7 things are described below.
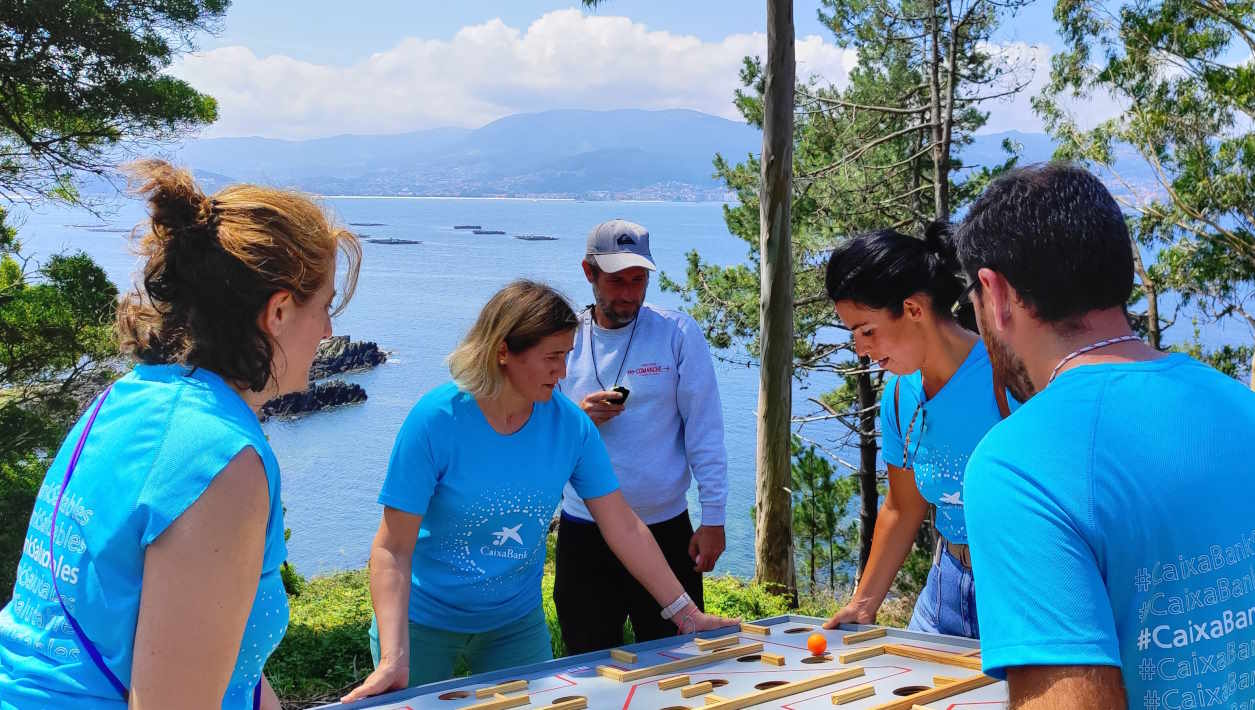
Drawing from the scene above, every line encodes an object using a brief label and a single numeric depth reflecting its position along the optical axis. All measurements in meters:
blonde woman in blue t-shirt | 2.85
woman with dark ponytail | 2.74
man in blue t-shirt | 1.19
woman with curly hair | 1.40
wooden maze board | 2.29
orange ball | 2.68
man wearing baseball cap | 3.91
